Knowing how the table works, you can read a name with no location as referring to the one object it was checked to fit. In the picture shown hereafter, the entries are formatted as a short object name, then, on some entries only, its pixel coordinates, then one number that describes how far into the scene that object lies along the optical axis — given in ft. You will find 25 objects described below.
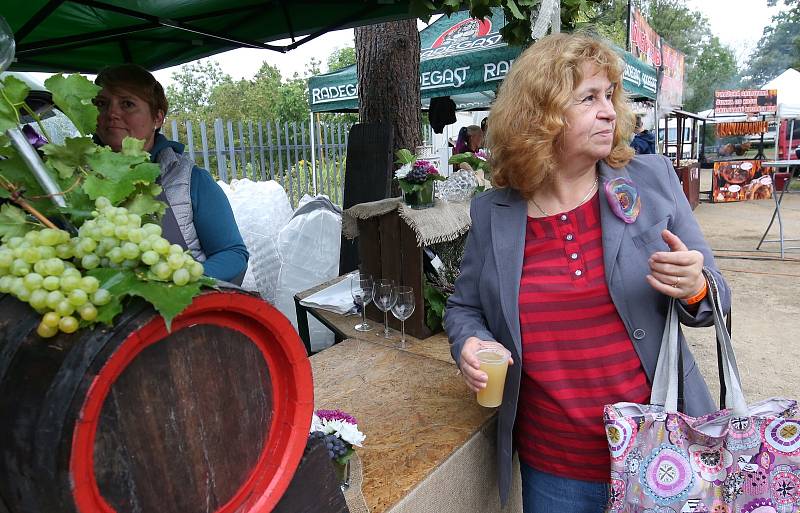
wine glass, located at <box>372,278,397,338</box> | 7.43
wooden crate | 7.83
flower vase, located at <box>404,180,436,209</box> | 8.05
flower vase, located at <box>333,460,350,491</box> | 4.04
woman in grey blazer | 4.47
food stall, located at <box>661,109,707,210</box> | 32.99
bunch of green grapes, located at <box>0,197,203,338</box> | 2.02
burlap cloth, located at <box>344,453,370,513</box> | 4.03
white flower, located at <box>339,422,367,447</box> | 3.95
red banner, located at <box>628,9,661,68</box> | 30.63
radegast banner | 19.71
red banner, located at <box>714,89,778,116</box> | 47.98
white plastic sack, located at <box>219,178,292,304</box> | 14.71
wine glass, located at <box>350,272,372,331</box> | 8.13
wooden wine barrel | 1.97
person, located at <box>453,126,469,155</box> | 25.49
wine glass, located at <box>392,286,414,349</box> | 7.32
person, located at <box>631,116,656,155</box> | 25.23
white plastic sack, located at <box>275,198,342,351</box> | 14.19
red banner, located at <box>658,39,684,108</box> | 36.24
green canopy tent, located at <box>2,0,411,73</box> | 8.58
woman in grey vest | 6.08
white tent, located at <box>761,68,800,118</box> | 47.78
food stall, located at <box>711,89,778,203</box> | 36.55
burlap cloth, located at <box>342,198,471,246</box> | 7.65
